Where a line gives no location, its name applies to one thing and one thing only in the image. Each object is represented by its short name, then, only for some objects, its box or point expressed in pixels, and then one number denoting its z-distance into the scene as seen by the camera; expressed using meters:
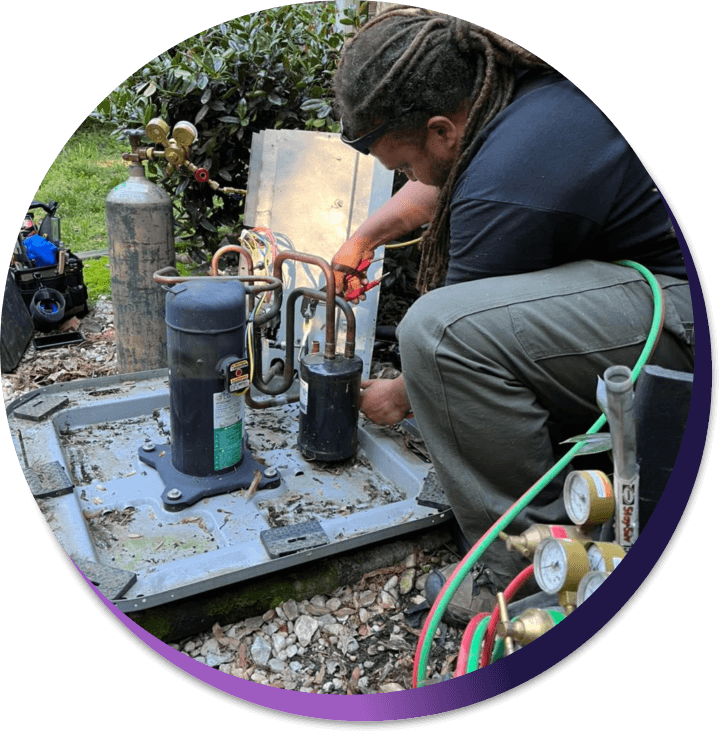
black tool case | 3.39
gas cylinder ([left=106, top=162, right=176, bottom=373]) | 2.79
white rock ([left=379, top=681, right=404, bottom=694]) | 1.74
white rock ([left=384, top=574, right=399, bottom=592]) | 1.99
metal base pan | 1.86
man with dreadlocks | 1.61
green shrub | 3.21
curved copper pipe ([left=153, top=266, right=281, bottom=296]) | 2.06
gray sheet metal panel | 2.89
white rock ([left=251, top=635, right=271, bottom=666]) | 1.78
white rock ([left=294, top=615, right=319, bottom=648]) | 1.84
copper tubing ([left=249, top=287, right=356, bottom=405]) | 2.26
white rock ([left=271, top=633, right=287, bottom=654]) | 1.82
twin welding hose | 1.35
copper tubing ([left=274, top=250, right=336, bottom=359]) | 2.19
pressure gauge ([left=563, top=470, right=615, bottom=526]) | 1.30
